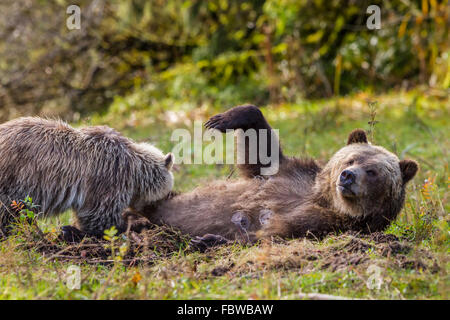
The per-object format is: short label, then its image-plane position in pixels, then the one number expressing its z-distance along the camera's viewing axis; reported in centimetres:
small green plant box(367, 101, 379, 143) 1102
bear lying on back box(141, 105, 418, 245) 971
